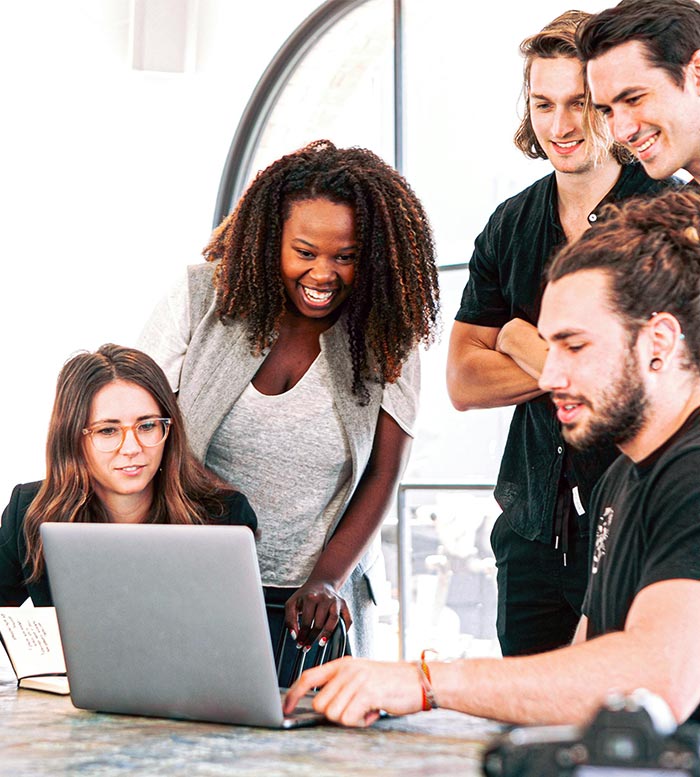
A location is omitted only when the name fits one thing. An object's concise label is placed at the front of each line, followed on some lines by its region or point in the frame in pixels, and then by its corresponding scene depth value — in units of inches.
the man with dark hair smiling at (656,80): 72.9
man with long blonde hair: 80.7
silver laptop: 57.7
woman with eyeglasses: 87.6
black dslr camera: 29.6
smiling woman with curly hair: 89.8
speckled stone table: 51.0
